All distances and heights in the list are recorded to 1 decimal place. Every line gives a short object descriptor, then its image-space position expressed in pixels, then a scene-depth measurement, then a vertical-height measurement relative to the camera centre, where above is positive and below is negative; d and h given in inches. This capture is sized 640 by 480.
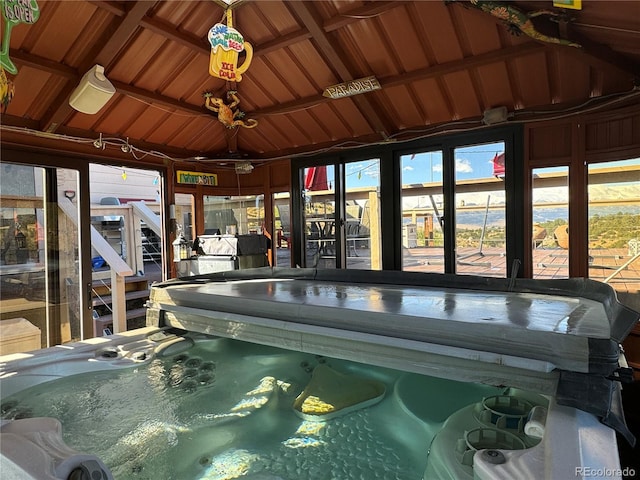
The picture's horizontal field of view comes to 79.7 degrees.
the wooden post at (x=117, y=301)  185.6 -31.2
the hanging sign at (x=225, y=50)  116.7 +57.6
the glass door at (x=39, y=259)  156.6 -9.1
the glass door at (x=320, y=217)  215.3 +9.5
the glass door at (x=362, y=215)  202.4 +9.7
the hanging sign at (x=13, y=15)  83.7 +49.7
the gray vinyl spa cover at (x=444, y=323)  62.3 -19.1
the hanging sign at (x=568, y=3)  80.7 +47.8
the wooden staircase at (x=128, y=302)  205.3 -38.4
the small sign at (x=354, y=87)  149.7 +58.2
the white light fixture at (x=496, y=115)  148.9 +45.1
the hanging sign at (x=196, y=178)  223.8 +34.9
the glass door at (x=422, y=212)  180.7 +9.7
